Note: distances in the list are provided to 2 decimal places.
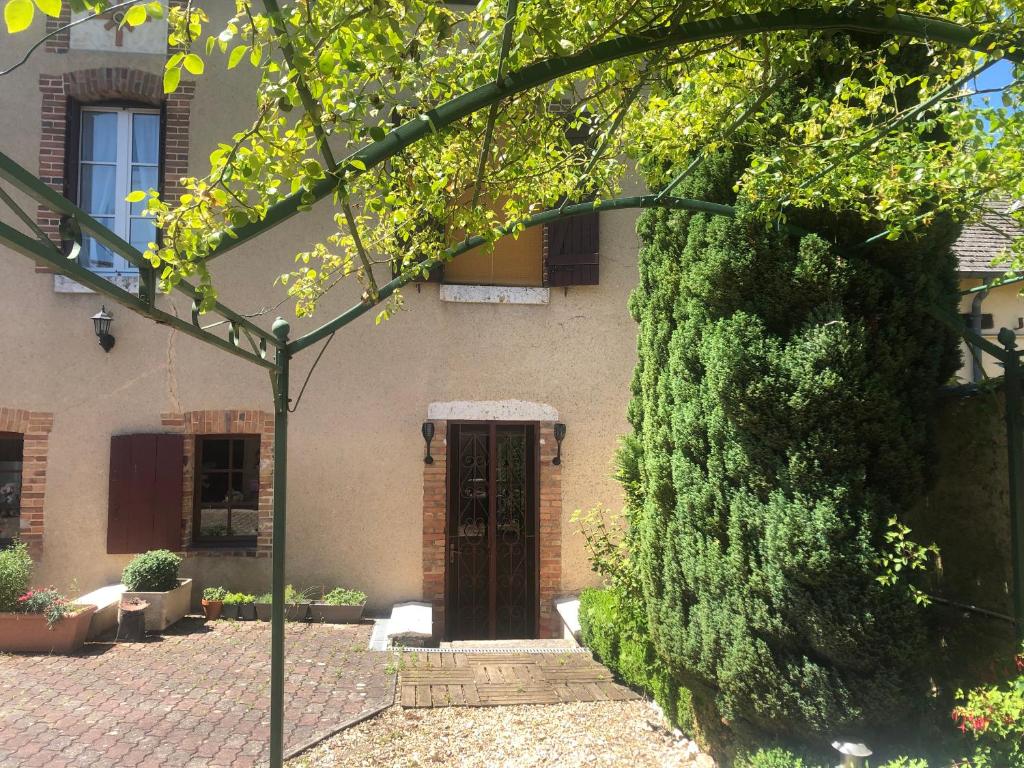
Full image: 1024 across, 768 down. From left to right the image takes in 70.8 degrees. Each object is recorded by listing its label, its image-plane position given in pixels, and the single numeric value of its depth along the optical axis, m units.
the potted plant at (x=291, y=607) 6.71
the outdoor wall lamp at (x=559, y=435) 7.23
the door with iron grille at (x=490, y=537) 7.24
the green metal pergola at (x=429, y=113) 1.84
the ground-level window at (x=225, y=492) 7.28
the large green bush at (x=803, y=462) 3.17
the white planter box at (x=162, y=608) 6.32
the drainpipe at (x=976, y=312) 7.16
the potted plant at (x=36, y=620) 5.81
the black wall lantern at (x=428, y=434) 7.11
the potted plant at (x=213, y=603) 6.75
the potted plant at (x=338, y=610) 6.75
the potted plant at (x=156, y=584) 6.32
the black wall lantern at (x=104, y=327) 6.81
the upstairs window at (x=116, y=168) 7.24
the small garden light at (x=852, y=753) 2.84
